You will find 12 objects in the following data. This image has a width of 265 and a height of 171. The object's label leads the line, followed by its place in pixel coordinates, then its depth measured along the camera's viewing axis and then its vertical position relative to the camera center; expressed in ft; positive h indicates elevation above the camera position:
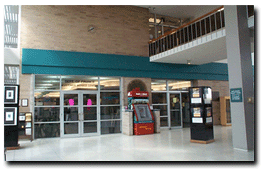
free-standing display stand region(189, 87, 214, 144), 24.00 -1.81
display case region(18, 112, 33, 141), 28.07 -3.09
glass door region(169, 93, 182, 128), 39.99 -2.07
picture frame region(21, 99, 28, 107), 29.37 -0.24
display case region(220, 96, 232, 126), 42.19 -2.46
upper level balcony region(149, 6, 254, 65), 25.99 +7.33
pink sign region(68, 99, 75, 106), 32.07 -0.28
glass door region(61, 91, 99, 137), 31.63 -1.97
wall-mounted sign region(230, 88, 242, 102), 20.20 +0.33
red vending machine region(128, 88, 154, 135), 32.22 -1.94
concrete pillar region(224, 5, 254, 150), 19.89 +1.89
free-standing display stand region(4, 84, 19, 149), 23.43 -1.48
